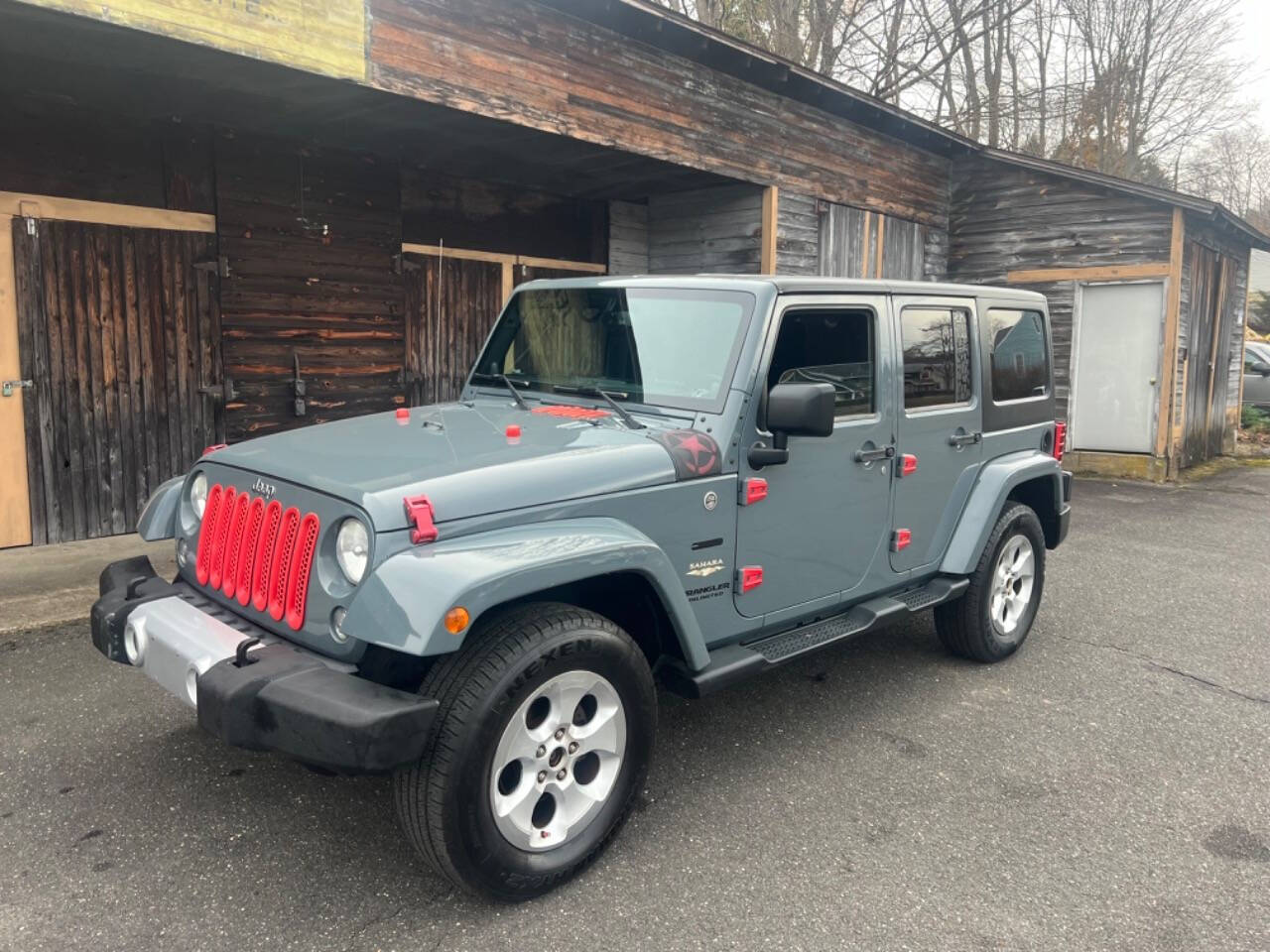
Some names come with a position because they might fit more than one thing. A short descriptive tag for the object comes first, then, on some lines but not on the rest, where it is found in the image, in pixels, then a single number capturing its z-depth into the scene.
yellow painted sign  4.56
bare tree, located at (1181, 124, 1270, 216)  29.06
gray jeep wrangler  2.47
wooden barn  5.84
